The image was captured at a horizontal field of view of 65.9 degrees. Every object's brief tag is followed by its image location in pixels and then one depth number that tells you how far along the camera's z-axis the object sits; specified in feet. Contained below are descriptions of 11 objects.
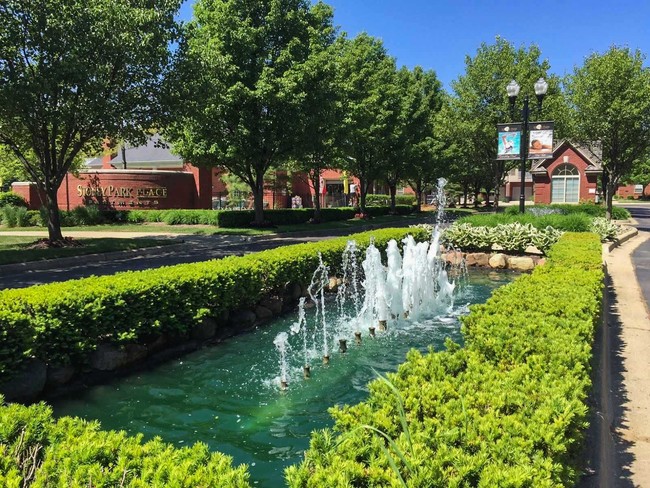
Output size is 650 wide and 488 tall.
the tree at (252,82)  72.74
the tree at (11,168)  114.01
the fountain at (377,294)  28.55
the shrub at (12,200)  112.07
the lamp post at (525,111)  60.08
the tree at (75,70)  48.80
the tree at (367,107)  94.27
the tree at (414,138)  114.32
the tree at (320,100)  76.13
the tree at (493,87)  109.40
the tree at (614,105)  83.92
